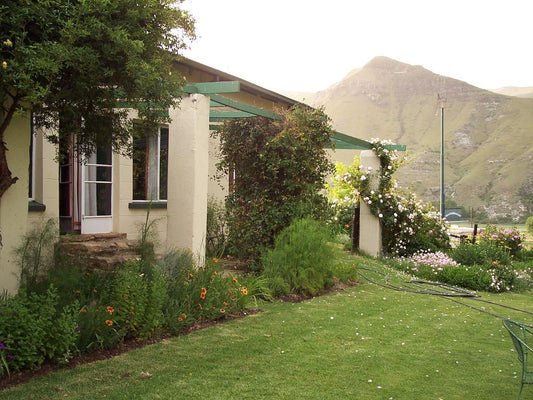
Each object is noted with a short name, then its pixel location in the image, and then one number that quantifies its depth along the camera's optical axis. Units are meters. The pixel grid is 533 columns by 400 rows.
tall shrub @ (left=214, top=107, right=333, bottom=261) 8.91
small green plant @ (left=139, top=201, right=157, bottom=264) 6.20
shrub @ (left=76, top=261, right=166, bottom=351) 4.78
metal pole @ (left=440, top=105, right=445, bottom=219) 19.92
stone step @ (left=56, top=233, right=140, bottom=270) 7.28
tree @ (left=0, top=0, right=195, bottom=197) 3.86
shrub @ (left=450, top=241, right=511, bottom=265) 12.16
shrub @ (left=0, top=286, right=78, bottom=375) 4.08
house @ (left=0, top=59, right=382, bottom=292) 5.32
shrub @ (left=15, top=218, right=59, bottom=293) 5.21
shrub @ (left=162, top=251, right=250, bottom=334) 5.70
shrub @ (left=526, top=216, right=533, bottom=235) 30.62
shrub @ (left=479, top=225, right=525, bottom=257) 15.19
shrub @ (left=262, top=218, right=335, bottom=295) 7.96
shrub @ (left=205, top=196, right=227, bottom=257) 11.07
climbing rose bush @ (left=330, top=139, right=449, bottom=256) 14.38
